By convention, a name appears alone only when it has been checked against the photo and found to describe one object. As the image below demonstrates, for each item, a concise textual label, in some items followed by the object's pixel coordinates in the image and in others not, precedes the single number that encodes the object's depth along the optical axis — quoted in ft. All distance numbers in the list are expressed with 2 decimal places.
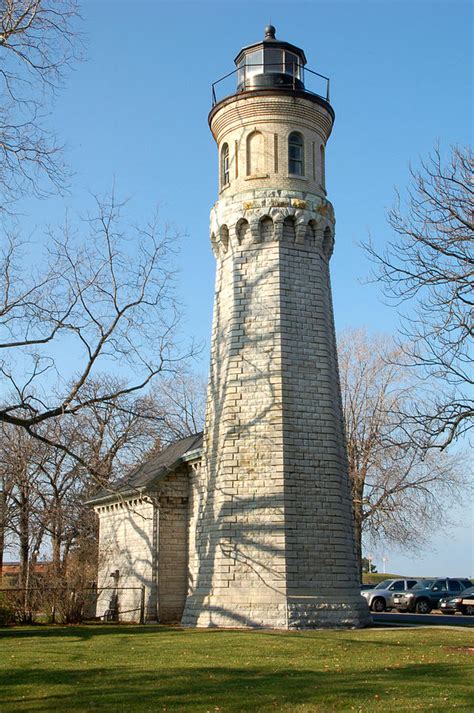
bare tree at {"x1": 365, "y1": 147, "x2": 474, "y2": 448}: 55.26
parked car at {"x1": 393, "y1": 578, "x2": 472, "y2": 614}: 112.47
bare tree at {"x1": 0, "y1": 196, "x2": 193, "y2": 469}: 57.57
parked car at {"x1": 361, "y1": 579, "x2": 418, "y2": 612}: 114.32
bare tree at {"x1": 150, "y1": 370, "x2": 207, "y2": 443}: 152.61
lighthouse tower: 69.67
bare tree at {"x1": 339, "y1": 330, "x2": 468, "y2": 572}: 120.88
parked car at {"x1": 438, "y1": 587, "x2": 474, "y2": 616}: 106.01
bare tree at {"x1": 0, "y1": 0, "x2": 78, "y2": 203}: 44.27
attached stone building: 83.87
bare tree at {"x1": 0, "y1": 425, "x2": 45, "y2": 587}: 125.39
